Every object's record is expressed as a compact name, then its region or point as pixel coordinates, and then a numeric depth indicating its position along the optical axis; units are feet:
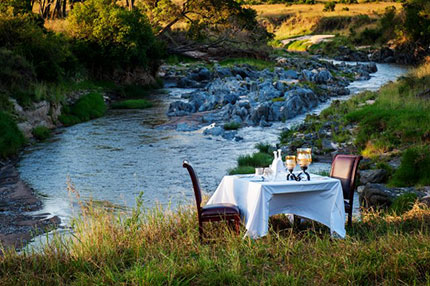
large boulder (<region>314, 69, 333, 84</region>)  106.52
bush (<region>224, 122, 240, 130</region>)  67.82
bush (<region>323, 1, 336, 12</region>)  271.61
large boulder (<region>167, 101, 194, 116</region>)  79.36
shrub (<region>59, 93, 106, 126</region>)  73.92
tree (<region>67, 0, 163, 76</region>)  98.02
